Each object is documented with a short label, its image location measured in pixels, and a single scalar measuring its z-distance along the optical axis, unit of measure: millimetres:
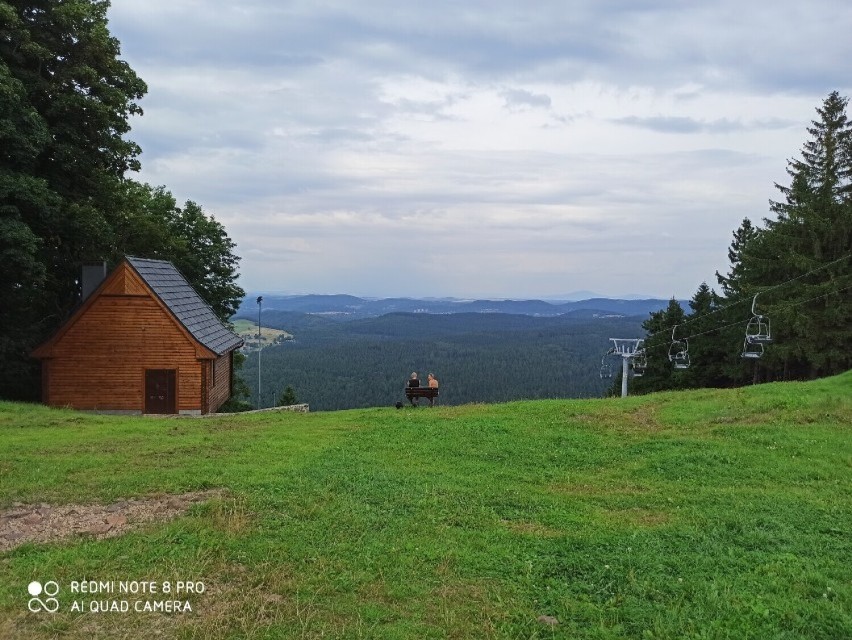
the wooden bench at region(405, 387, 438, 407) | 22609
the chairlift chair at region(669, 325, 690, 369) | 27047
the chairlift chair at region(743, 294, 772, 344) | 21781
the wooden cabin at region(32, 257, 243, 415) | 24781
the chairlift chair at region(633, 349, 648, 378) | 30781
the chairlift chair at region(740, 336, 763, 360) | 39569
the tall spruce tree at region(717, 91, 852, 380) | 35875
